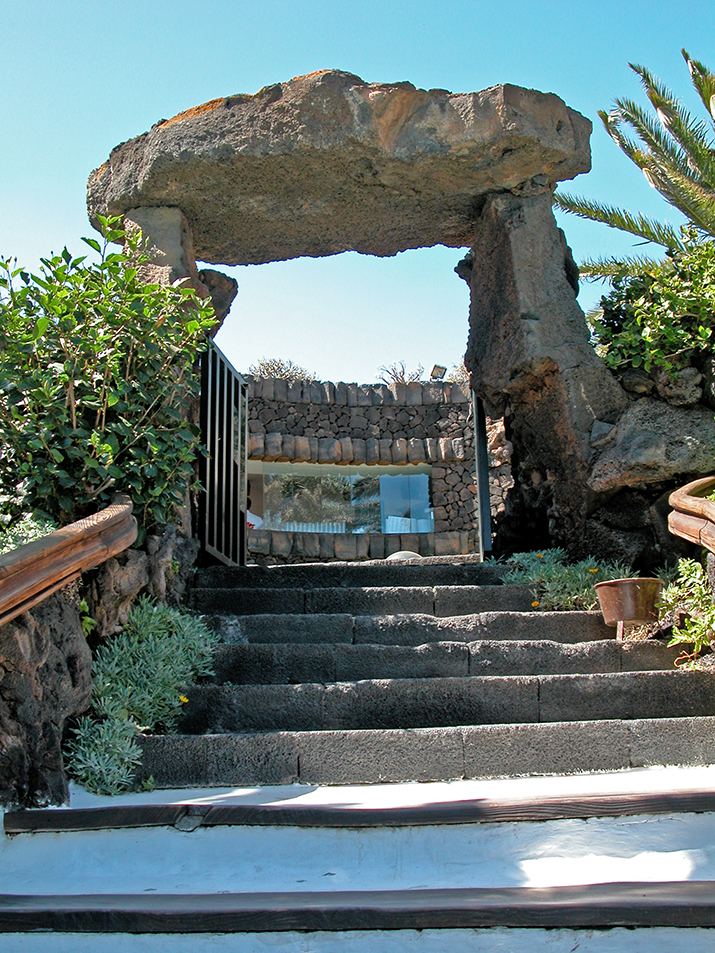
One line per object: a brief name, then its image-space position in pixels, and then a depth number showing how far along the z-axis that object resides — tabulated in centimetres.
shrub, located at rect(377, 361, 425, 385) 1733
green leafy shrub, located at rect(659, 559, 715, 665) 402
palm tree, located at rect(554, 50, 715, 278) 820
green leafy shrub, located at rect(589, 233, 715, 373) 506
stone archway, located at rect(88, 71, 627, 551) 562
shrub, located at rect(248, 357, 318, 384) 1747
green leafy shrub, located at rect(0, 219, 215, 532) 419
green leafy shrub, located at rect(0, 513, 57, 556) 391
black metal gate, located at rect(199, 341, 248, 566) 588
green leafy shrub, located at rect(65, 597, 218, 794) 329
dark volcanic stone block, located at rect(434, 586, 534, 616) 496
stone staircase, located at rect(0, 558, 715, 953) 223
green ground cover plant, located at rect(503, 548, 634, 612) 490
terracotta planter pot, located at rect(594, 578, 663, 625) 436
